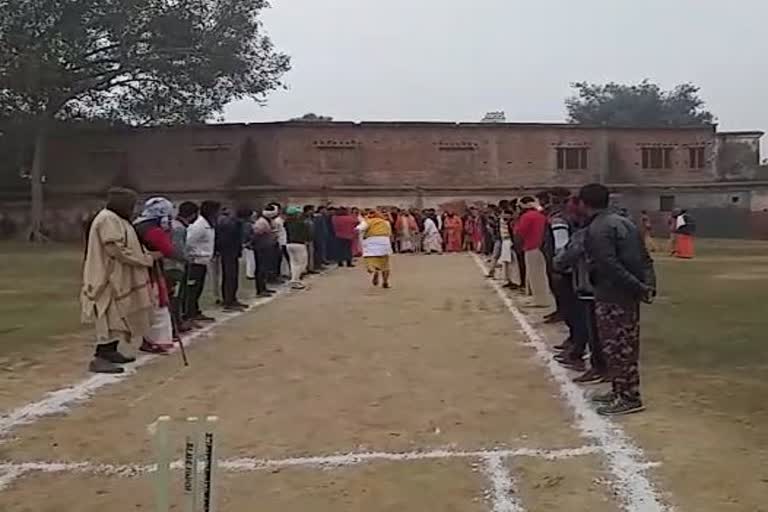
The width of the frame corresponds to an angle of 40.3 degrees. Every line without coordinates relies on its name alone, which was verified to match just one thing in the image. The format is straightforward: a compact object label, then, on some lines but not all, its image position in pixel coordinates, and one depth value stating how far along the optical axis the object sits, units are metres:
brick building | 44.41
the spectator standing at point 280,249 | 19.64
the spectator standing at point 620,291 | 7.64
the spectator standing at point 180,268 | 12.00
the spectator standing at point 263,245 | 18.08
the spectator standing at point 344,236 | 27.81
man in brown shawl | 9.60
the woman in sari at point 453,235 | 37.09
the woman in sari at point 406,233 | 36.44
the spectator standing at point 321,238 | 25.75
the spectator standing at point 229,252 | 15.10
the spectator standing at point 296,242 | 21.06
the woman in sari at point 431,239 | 36.19
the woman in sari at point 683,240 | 29.81
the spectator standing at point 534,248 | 15.45
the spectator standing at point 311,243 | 23.44
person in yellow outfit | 19.30
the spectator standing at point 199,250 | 13.41
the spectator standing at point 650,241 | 34.07
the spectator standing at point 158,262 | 10.55
